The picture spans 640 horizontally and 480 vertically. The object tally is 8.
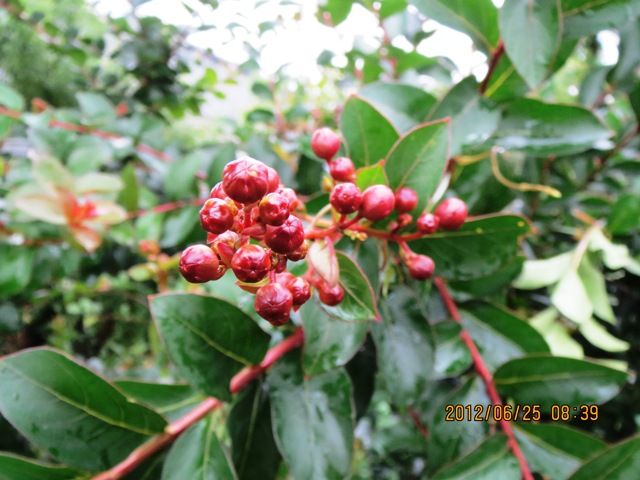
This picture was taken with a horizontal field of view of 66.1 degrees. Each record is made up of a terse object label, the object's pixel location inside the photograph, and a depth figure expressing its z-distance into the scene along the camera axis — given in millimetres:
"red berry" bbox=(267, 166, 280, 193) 106
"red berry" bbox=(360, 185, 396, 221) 123
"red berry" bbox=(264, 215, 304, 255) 99
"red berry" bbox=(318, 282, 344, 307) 116
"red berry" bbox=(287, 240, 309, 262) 106
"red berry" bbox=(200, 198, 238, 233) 101
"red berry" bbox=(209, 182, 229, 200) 111
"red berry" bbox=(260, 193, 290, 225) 98
